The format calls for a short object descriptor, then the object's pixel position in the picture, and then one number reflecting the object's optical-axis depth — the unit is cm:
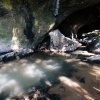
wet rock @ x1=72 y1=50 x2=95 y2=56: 550
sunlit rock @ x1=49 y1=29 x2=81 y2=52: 597
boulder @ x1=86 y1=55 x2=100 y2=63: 486
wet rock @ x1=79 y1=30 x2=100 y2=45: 687
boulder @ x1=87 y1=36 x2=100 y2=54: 572
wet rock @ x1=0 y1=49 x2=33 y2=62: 527
